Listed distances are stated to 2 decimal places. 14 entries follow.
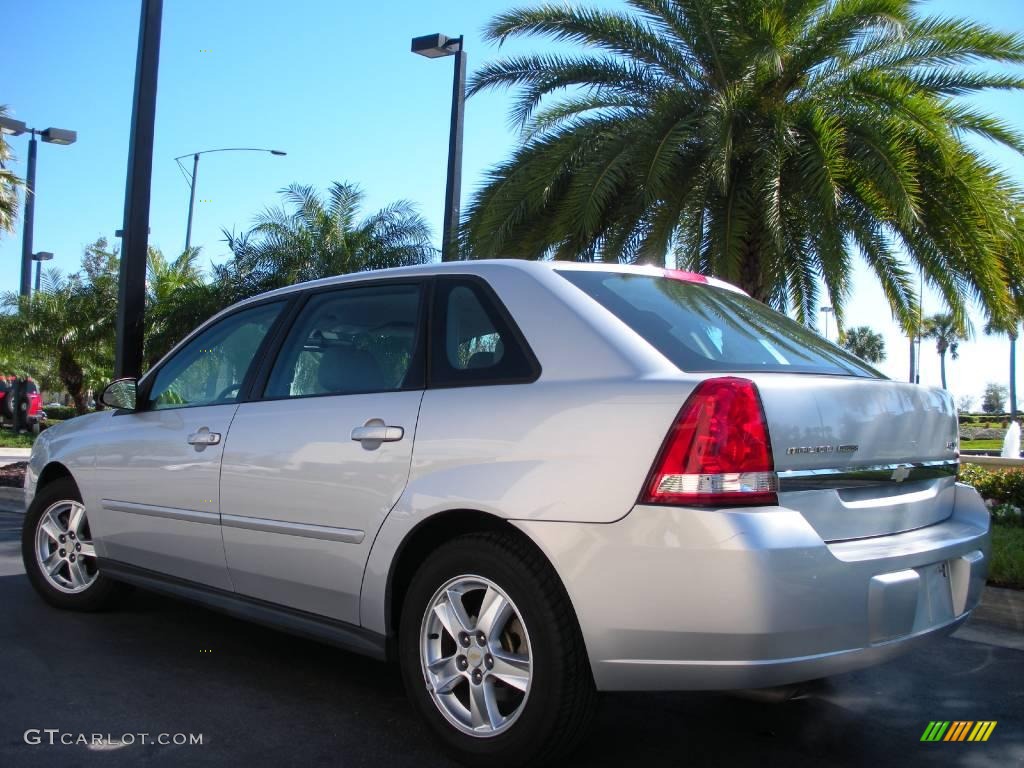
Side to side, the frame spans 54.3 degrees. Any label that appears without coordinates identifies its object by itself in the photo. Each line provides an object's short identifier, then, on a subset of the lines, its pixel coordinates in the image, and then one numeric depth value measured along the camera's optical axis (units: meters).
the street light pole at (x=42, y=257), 32.12
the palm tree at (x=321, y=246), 15.04
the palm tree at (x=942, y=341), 82.72
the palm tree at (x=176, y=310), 15.42
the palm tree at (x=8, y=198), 19.23
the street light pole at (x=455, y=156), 10.46
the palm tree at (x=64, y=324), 20.64
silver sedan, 2.72
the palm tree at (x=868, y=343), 90.46
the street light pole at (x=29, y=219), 19.84
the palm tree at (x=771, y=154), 9.21
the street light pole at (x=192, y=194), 27.31
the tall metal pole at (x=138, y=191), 9.30
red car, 23.02
